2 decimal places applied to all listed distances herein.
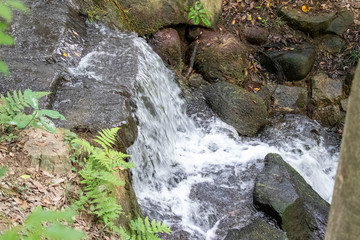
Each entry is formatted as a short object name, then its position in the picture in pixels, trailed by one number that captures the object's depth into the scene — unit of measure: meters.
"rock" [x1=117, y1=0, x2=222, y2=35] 7.29
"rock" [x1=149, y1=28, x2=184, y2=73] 7.34
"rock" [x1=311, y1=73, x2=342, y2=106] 8.31
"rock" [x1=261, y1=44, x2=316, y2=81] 8.24
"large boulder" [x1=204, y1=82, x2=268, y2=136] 6.88
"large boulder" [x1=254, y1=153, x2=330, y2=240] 4.71
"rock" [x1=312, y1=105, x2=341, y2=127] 8.17
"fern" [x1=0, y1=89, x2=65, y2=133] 3.11
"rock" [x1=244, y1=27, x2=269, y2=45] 8.38
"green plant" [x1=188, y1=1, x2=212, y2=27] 7.63
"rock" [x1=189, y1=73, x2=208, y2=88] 7.43
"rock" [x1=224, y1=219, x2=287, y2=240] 4.36
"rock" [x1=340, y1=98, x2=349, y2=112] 8.36
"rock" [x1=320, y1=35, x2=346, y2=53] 8.88
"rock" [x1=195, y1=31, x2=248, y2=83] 7.60
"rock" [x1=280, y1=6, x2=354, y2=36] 8.66
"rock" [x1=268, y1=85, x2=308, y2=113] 7.95
